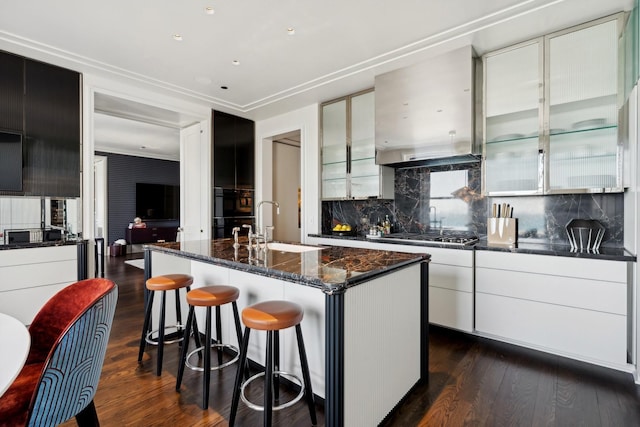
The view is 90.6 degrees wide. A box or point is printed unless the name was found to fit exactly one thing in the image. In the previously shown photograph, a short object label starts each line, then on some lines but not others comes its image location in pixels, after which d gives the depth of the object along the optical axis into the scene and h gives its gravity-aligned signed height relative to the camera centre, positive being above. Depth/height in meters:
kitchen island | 1.45 -0.58
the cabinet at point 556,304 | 2.30 -0.73
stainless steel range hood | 2.99 +1.01
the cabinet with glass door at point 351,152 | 3.90 +0.77
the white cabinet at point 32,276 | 2.99 -0.65
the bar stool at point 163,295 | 2.35 -0.65
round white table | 0.89 -0.45
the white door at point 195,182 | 4.77 +0.46
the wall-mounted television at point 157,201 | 9.09 +0.30
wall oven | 4.84 +0.03
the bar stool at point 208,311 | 1.96 -0.68
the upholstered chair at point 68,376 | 1.04 -0.60
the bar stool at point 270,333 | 1.58 -0.65
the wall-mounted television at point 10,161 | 3.08 +0.49
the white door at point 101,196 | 8.50 +0.41
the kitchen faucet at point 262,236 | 2.56 -0.20
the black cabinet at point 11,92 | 3.06 +1.17
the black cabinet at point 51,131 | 3.22 +0.85
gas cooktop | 3.02 -0.27
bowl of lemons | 4.29 -0.25
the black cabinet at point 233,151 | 4.84 +0.96
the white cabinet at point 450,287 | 2.89 -0.71
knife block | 2.94 -0.18
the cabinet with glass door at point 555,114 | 2.51 +0.84
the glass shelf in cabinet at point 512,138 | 2.85 +0.68
